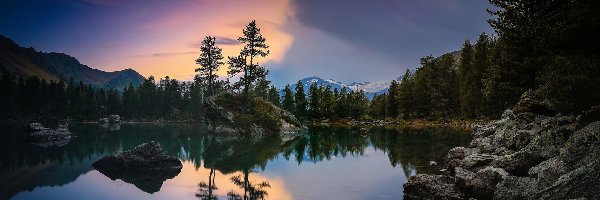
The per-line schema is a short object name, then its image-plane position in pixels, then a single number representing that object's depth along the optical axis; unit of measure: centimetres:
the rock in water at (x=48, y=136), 5511
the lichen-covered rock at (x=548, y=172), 1472
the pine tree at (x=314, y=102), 13488
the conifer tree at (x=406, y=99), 11875
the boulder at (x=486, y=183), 1834
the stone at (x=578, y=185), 1145
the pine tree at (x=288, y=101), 14462
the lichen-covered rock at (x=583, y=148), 1355
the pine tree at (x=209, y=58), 8194
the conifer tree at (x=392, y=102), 12697
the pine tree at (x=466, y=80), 9323
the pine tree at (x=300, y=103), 13525
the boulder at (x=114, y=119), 15700
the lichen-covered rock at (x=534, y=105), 2712
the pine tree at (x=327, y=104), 13800
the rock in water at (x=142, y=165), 2823
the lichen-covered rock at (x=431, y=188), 1891
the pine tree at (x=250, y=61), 7269
